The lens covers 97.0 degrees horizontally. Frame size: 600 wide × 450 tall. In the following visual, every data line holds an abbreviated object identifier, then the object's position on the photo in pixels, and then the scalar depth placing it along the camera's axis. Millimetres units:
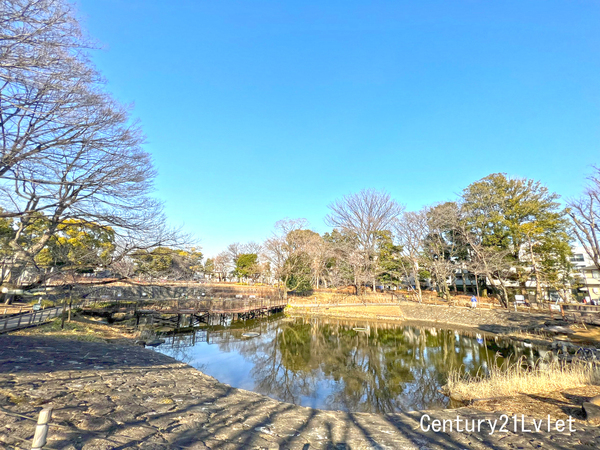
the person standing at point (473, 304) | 23706
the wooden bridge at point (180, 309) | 19484
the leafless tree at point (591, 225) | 13812
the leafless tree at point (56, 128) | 4555
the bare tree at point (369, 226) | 31656
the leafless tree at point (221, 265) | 52375
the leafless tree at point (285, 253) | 35000
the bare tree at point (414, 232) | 30094
